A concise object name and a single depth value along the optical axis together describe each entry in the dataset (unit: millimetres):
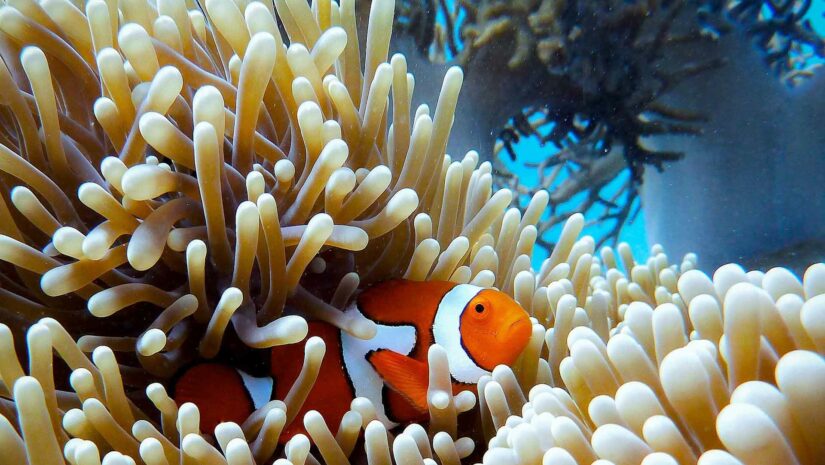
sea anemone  166
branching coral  418
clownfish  191
